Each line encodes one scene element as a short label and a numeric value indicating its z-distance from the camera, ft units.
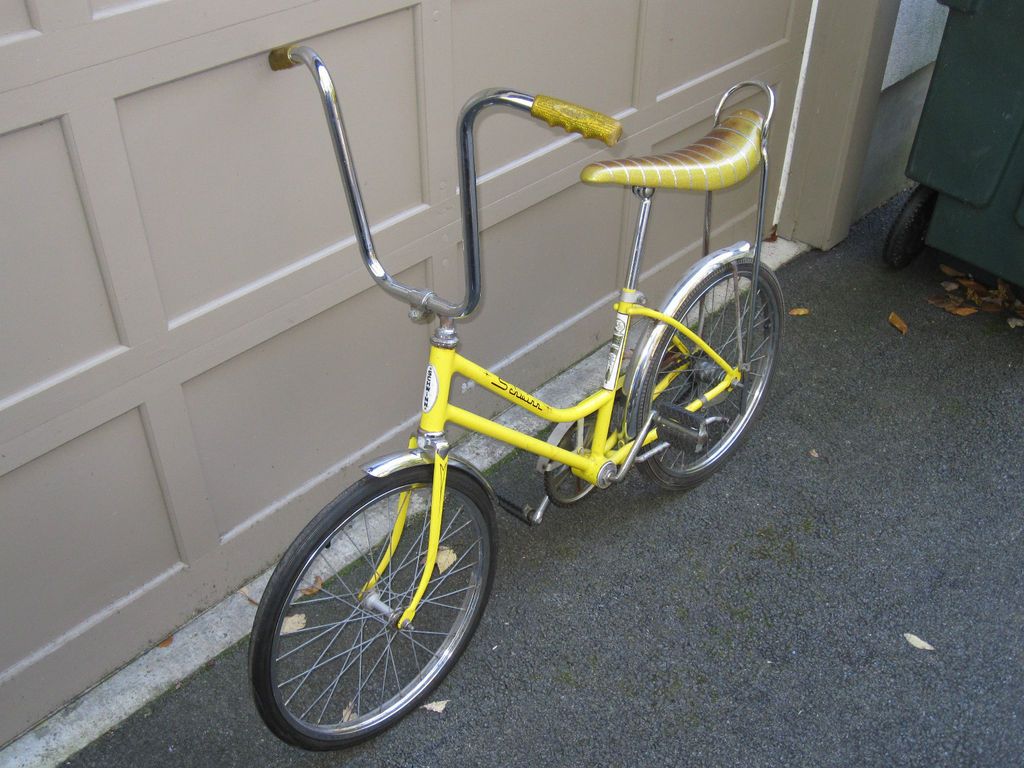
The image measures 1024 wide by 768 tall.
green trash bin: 12.04
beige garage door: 7.06
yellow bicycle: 7.54
